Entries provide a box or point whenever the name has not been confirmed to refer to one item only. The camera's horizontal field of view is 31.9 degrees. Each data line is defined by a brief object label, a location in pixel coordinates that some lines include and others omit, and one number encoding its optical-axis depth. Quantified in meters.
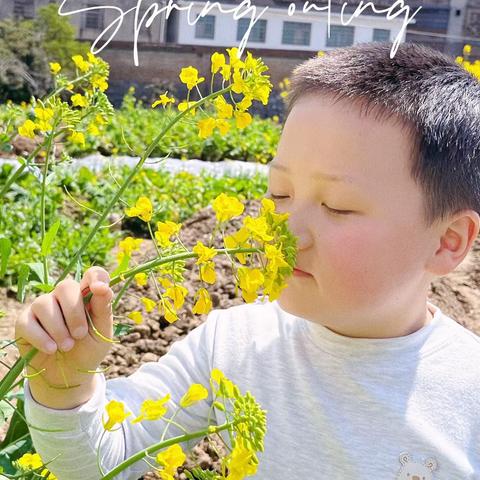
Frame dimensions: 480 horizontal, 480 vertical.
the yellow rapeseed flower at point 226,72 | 1.09
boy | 1.22
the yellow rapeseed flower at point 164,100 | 1.21
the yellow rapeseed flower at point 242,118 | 1.13
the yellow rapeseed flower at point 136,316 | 1.18
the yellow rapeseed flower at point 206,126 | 1.15
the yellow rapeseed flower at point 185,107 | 1.10
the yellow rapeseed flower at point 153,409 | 0.83
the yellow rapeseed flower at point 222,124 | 1.14
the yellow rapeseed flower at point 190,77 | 1.18
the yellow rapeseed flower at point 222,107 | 1.13
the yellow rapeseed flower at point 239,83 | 1.09
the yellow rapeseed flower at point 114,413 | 0.86
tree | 12.77
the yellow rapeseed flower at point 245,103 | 1.10
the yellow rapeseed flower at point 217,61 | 1.14
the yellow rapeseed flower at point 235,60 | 1.10
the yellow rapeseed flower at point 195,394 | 0.85
